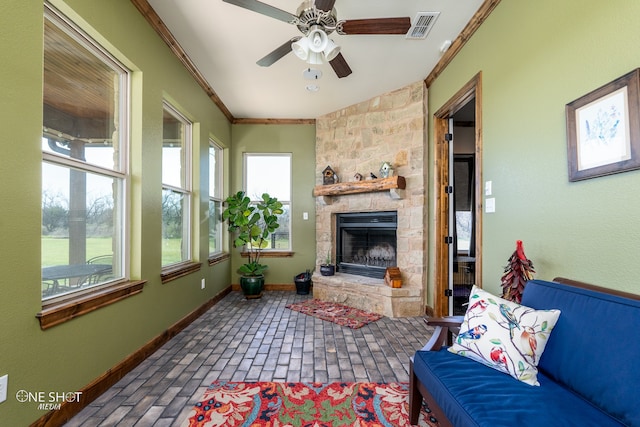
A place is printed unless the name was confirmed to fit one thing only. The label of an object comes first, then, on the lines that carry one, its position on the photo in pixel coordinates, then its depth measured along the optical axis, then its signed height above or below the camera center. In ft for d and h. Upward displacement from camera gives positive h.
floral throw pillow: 4.35 -1.91
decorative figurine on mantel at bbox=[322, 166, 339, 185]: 14.69 +2.14
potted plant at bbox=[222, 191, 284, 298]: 14.25 -0.45
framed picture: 4.14 +1.39
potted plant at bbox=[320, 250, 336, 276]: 14.32 -2.57
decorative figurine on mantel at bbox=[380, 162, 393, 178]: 12.29 +2.08
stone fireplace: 11.76 +0.78
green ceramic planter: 14.19 -3.35
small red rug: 10.93 -3.96
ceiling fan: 6.14 +4.45
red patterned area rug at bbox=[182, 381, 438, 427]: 5.47 -3.86
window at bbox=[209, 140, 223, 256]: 14.17 +1.06
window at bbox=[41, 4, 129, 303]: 5.63 +1.22
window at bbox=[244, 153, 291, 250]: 16.47 +2.07
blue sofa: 3.48 -2.33
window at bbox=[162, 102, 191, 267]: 9.86 +1.14
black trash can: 15.21 -3.52
